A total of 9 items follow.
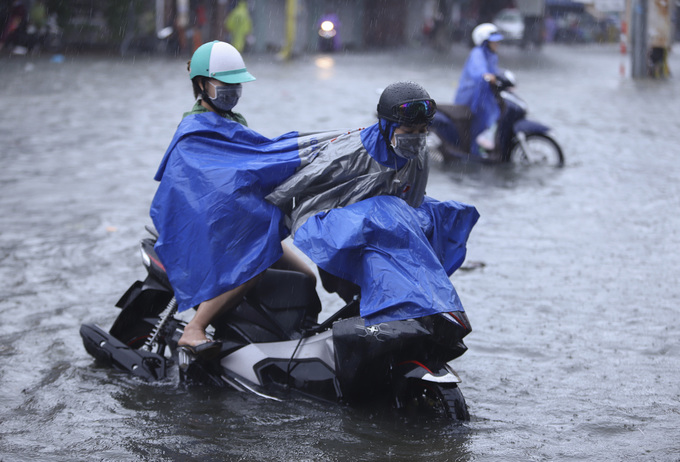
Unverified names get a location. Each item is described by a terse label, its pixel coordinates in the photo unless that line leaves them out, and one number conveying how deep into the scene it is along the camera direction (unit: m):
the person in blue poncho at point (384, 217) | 3.75
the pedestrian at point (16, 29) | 25.00
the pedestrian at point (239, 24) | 29.52
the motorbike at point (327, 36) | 34.78
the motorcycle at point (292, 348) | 3.78
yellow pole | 28.72
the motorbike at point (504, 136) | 10.89
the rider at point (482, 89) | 10.99
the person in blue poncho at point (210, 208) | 4.13
